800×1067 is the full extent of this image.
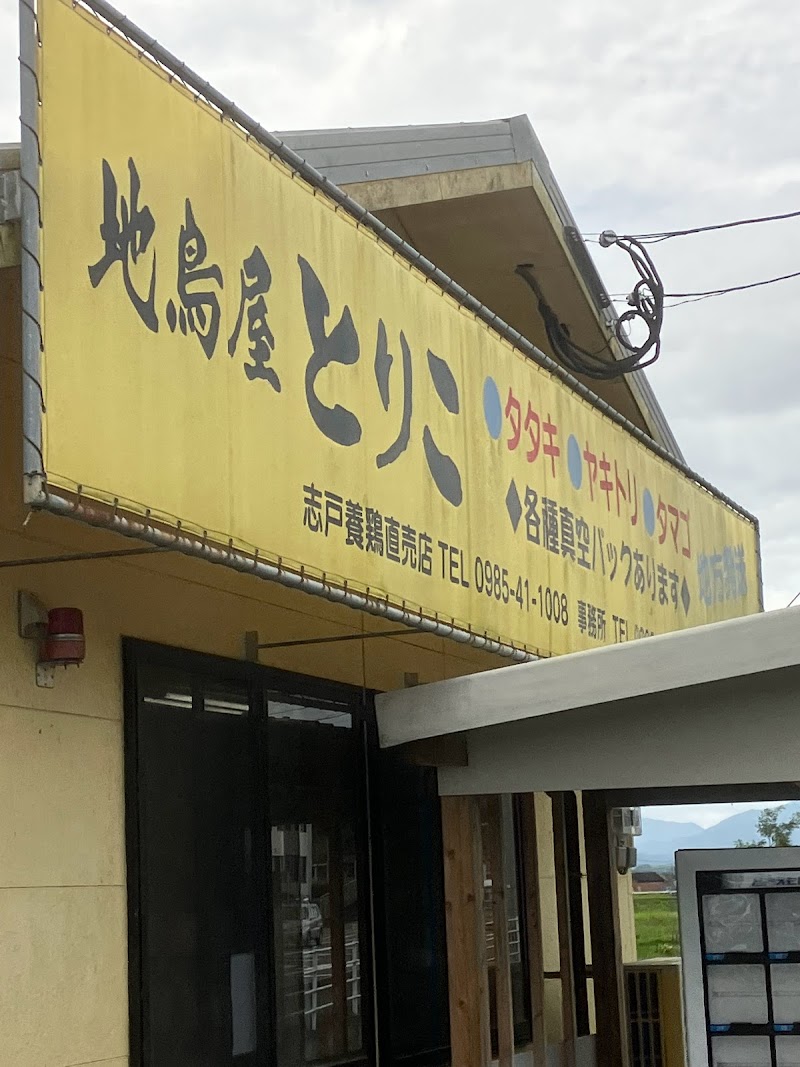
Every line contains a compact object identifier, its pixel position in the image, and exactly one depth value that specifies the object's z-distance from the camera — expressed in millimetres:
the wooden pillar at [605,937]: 9797
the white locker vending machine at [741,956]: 6777
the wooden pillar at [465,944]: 7371
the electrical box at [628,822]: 14578
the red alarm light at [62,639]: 6516
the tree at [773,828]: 55038
